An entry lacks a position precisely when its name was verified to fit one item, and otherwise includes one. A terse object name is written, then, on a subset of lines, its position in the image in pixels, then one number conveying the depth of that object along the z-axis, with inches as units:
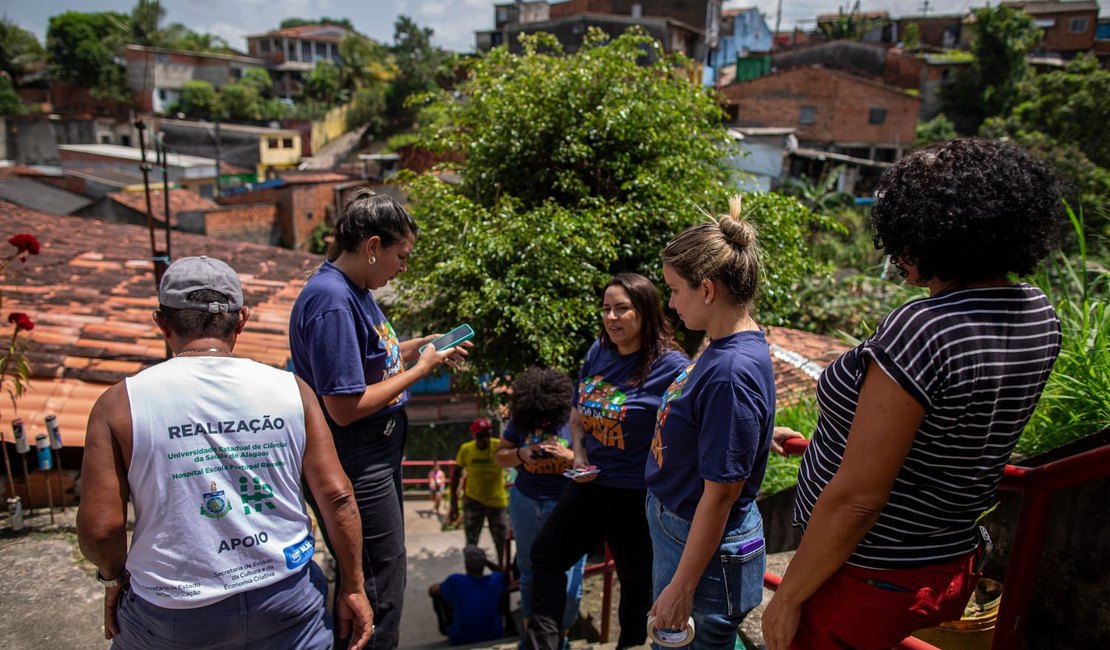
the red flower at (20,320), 157.5
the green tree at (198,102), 1702.8
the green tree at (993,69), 1150.3
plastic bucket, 91.1
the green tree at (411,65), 1753.2
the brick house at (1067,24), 1501.0
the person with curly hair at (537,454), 144.8
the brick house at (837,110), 1136.8
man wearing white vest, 73.3
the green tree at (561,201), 192.5
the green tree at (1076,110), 812.0
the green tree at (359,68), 1894.7
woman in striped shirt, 56.2
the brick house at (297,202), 1007.0
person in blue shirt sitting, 180.1
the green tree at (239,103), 1737.2
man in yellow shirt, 225.5
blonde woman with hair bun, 79.7
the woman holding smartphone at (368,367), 98.5
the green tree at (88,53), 1670.8
